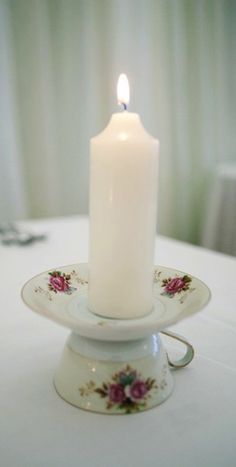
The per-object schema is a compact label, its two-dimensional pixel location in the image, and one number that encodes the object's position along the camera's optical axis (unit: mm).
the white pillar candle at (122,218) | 313
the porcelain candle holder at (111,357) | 306
